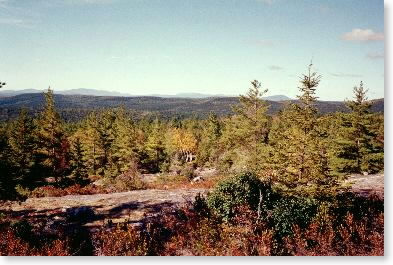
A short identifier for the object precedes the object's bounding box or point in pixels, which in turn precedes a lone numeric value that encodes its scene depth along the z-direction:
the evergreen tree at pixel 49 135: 25.95
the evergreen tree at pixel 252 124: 17.95
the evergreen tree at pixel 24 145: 23.67
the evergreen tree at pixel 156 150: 44.22
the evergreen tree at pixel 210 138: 47.82
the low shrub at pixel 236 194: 9.59
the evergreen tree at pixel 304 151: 9.47
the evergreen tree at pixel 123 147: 37.78
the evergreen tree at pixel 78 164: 32.84
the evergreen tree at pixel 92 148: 37.56
